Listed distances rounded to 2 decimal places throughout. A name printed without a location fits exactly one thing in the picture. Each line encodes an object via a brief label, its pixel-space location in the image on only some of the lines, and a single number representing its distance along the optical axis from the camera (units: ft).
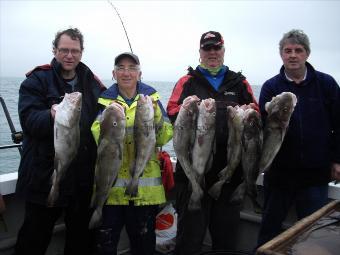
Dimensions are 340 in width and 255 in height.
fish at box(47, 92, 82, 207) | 10.71
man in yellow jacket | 11.73
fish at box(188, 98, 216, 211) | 11.60
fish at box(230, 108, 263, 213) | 12.00
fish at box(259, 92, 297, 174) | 11.78
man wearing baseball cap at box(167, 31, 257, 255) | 12.56
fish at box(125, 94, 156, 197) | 11.39
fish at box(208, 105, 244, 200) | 11.89
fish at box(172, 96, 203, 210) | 11.62
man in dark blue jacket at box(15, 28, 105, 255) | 11.25
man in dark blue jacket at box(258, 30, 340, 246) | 12.67
